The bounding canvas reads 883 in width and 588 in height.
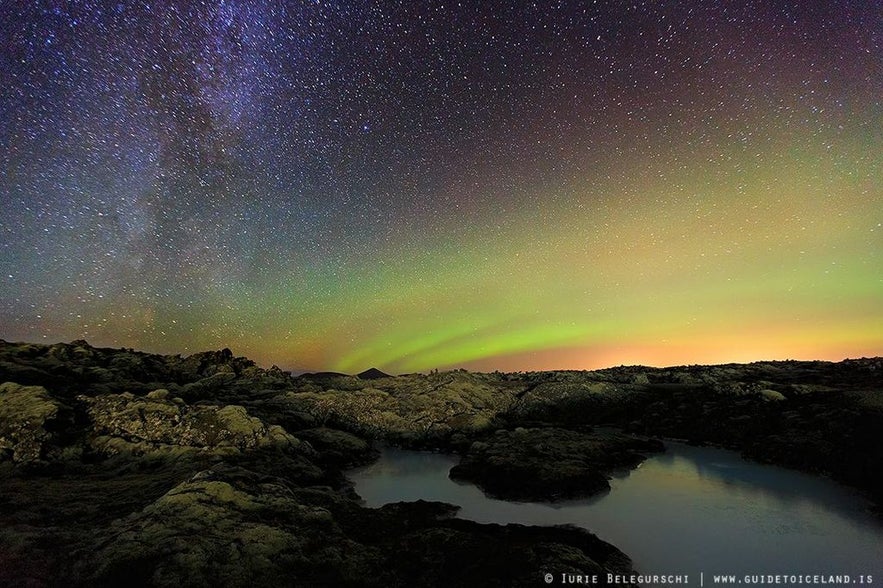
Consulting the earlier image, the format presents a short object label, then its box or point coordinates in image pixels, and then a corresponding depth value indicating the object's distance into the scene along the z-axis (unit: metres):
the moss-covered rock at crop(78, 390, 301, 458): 23.34
